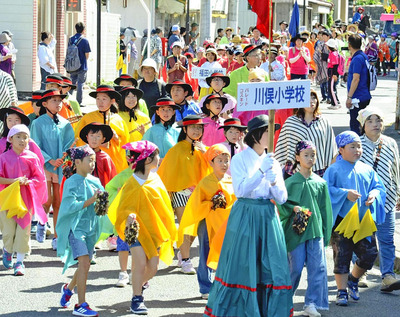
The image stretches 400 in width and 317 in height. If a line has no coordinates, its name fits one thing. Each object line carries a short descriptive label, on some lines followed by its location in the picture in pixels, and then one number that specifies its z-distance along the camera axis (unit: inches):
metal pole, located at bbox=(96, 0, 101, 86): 810.2
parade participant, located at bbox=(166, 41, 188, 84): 799.1
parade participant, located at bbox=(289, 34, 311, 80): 1003.4
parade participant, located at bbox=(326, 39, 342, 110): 1026.7
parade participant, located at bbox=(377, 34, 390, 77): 1856.5
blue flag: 1115.0
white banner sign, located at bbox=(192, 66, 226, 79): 653.3
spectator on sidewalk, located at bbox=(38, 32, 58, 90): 883.4
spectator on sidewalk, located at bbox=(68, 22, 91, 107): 904.9
